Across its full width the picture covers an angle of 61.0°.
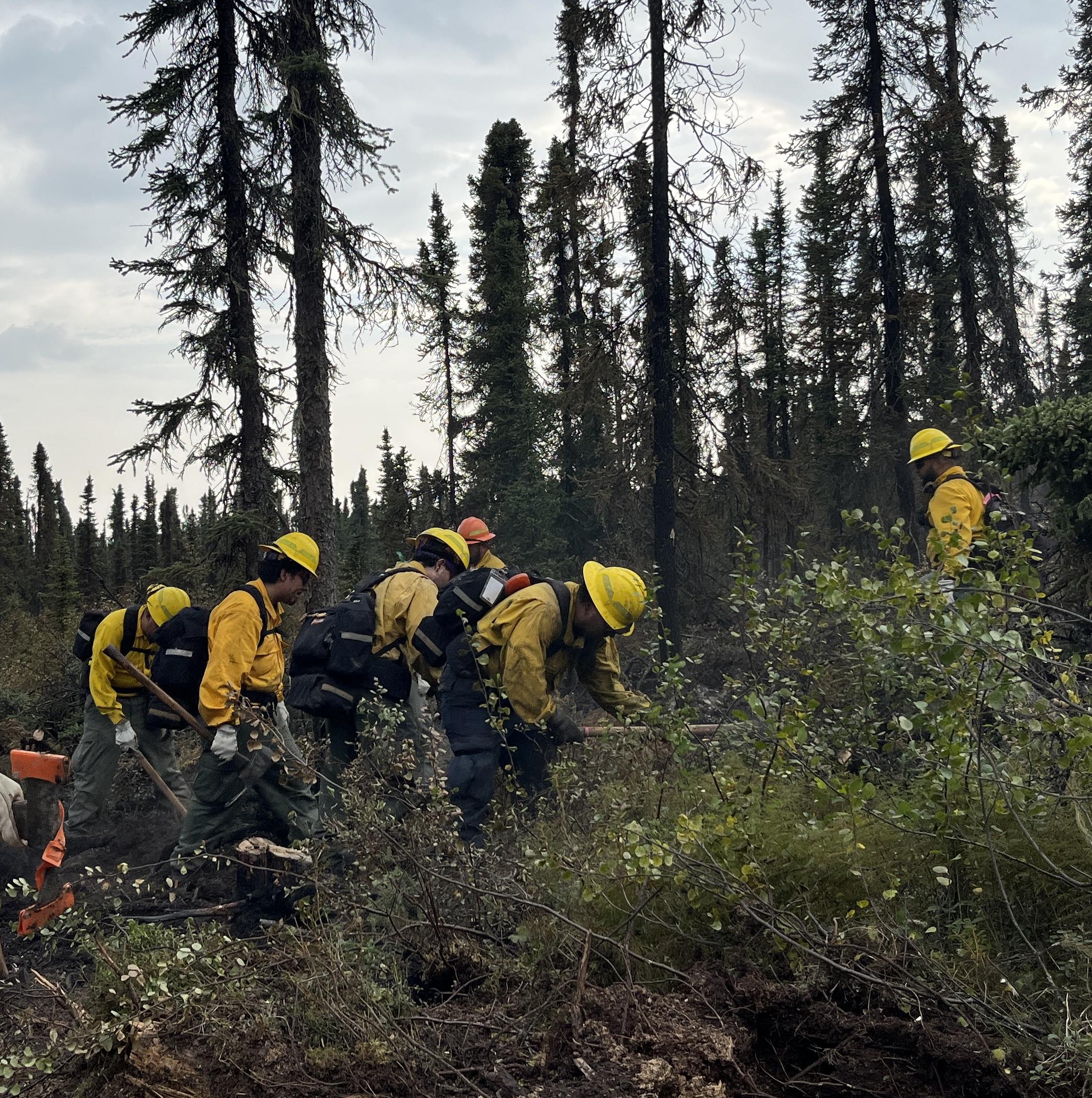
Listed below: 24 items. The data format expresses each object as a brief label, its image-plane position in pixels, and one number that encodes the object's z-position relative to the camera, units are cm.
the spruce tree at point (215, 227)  1130
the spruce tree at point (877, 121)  1593
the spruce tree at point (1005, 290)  1852
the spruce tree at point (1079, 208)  1950
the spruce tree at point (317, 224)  1052
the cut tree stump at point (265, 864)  499
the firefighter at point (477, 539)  831
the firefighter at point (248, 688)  581
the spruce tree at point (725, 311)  1270
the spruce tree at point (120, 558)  4803
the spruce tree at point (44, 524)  4538
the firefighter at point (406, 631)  620
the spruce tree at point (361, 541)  2559
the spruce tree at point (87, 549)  3546
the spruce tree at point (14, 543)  4509
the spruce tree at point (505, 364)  2073
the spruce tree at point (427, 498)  2464
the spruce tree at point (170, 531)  4888
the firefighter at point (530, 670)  524
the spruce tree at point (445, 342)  2698
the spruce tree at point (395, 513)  2527
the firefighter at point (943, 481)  593
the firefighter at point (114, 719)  722
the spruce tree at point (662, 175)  1245
